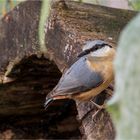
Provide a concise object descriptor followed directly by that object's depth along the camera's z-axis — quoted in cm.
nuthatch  439
